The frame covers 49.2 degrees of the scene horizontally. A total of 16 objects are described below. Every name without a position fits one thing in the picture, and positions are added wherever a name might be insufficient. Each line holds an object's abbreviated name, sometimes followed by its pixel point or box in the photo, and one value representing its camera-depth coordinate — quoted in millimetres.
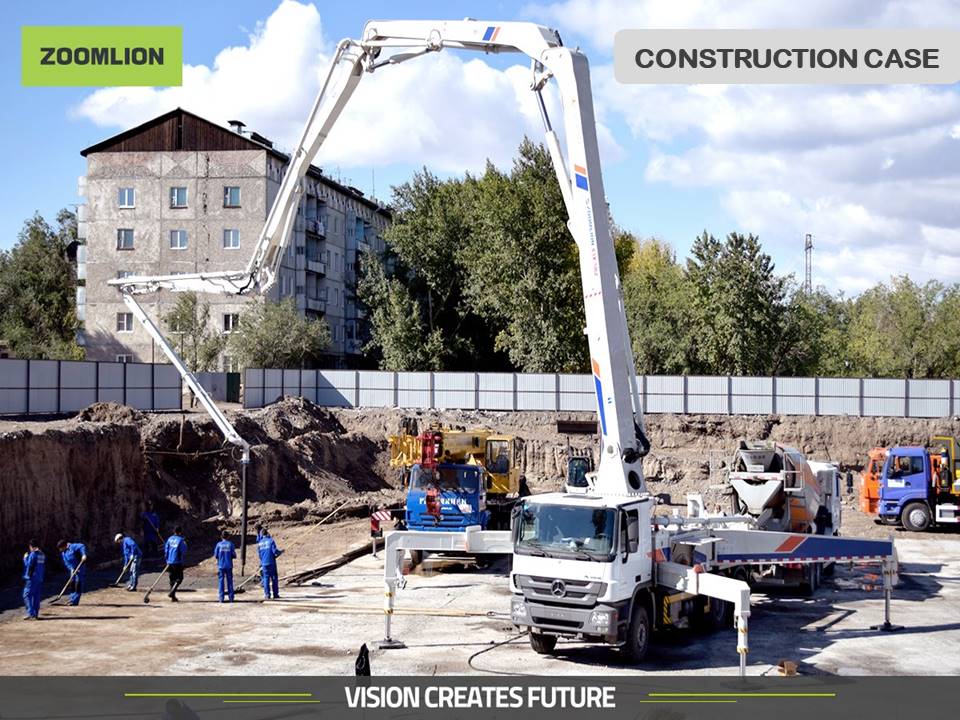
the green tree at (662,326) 58281
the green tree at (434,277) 65438
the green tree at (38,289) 77312
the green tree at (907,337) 66500
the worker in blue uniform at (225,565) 21312
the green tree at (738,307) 55844
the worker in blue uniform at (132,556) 22953
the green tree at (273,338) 57281
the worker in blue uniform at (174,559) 21750
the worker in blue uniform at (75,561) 21375
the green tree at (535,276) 58031
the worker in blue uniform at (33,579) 19656
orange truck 34094
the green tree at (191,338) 58906
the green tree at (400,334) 63781
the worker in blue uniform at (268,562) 21609
